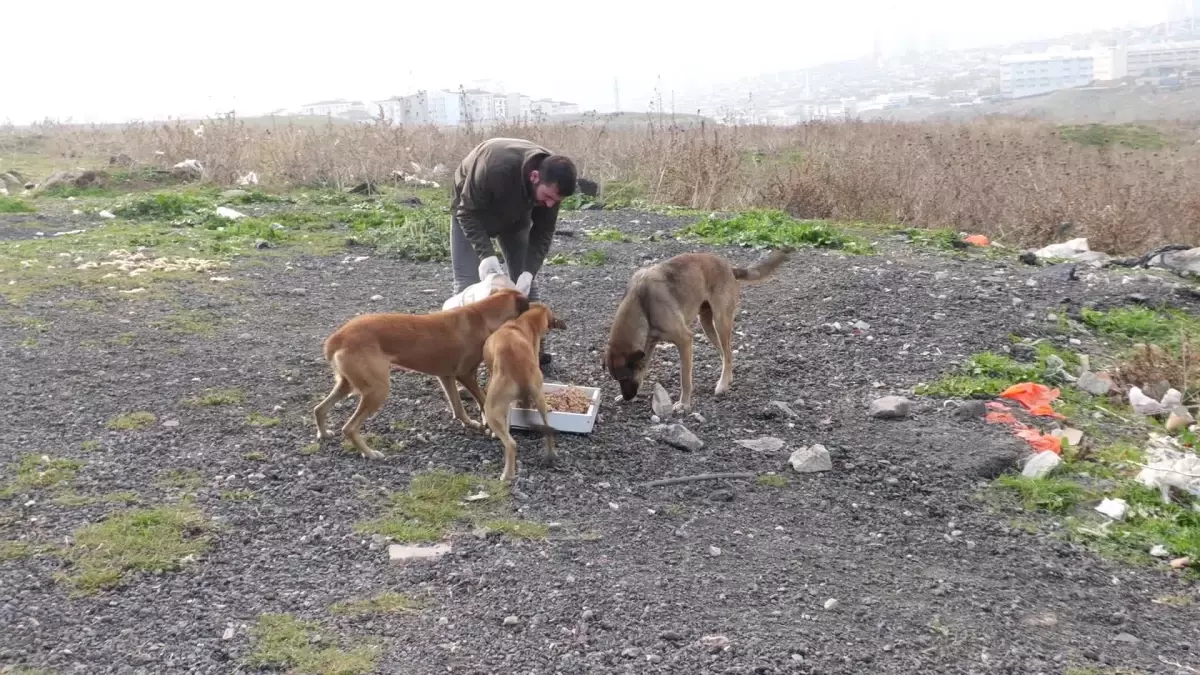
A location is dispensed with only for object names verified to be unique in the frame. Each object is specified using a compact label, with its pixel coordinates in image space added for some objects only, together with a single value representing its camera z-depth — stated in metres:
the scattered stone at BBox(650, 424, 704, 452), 6.56
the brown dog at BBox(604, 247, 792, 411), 7.41
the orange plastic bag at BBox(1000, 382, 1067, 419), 6.92
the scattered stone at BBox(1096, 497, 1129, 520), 5.49
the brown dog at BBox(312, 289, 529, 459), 6.20
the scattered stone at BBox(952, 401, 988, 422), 6.82
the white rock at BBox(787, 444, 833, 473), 6.14
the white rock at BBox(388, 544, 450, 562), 4.92
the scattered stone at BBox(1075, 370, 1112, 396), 7.38
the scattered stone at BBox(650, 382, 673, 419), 7.18
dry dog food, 6.93
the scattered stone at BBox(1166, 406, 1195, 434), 6.75
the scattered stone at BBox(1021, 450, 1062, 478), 5.93
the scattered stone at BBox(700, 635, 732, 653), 4.14
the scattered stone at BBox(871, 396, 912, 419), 6.93
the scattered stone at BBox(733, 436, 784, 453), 6.49
